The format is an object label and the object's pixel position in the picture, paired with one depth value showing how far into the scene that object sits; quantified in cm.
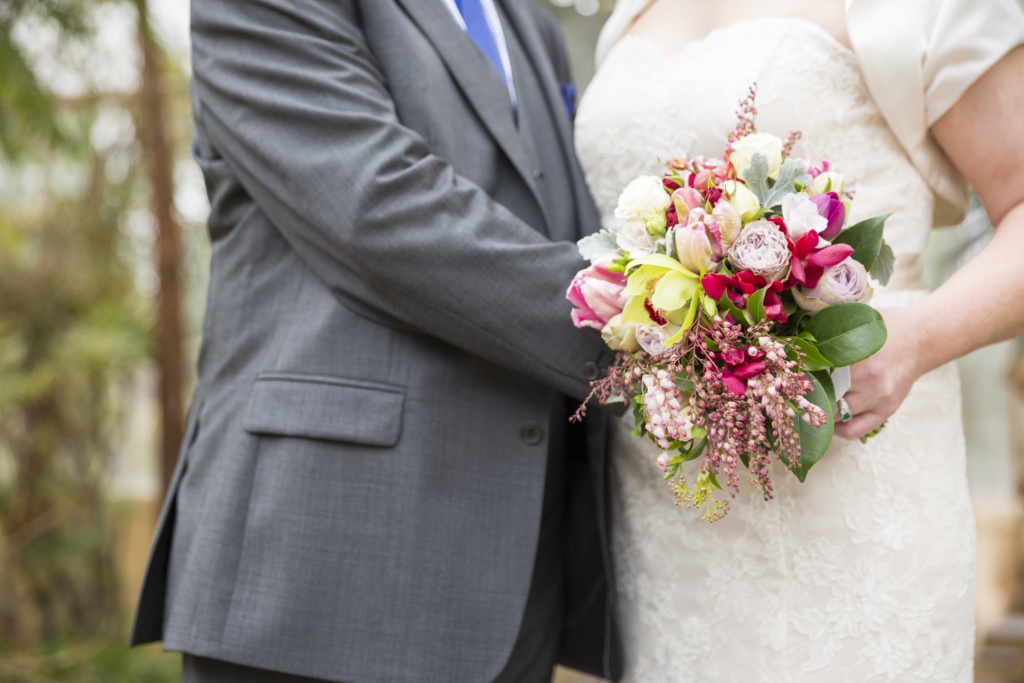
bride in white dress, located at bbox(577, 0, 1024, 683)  129
